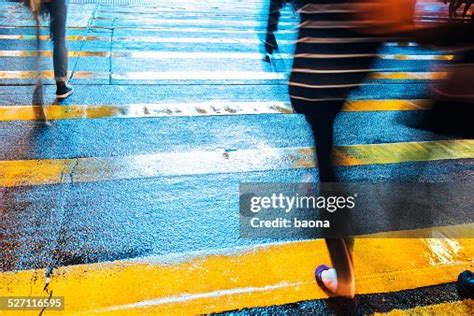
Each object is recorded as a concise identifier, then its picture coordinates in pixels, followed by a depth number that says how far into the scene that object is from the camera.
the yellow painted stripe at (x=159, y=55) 5.57
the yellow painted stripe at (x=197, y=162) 3.07
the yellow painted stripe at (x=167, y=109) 3.98
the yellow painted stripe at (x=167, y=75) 4.89
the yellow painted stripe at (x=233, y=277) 2.08
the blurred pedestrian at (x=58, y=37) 3.82
